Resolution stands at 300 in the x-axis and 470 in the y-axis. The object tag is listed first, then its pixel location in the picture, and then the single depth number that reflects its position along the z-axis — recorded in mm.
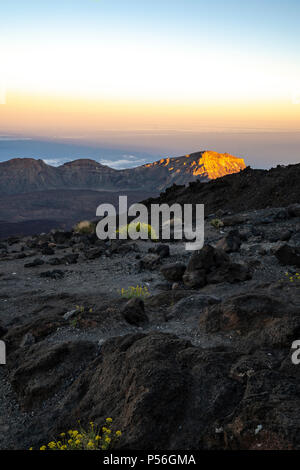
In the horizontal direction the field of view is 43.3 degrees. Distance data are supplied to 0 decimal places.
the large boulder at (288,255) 8414
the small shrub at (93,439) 2893
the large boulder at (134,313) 6082
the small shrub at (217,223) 15227
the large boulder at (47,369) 4395
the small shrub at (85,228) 20941
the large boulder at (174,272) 8867
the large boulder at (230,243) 10312
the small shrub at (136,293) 7914
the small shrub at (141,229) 15812
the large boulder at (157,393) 2889
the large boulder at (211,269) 7844
